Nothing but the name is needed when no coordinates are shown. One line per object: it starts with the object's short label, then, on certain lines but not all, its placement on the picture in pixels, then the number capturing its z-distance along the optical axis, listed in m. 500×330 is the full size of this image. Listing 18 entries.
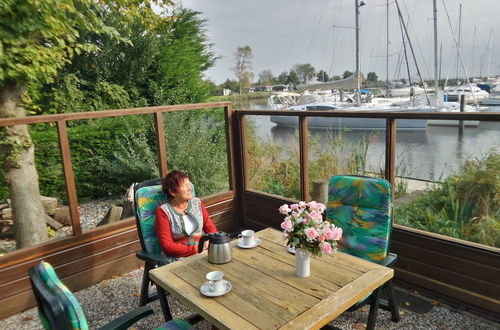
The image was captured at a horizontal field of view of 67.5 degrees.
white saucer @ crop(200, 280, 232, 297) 1.76
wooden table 1.59
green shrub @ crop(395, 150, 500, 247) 2.93
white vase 1.91
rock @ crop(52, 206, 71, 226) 5.29
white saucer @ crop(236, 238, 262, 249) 2.35
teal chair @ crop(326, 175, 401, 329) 2.48
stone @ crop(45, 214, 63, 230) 5.11
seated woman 2.67
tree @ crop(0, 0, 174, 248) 3.14
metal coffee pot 2.13
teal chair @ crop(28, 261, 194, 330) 1.12
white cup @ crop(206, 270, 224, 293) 1.80
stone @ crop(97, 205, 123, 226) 4.70
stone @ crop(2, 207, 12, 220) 5.18
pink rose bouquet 1.78
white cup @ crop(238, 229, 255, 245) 2.39
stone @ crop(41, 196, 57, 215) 5.33
